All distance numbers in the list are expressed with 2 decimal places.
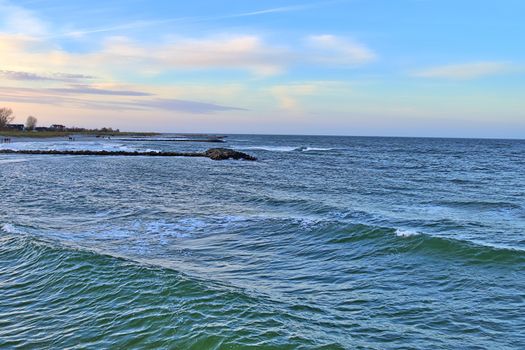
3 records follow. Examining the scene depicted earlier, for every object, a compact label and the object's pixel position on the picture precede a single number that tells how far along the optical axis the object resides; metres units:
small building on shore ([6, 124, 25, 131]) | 166.57
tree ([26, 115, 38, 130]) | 183.75
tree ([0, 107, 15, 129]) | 161.43
